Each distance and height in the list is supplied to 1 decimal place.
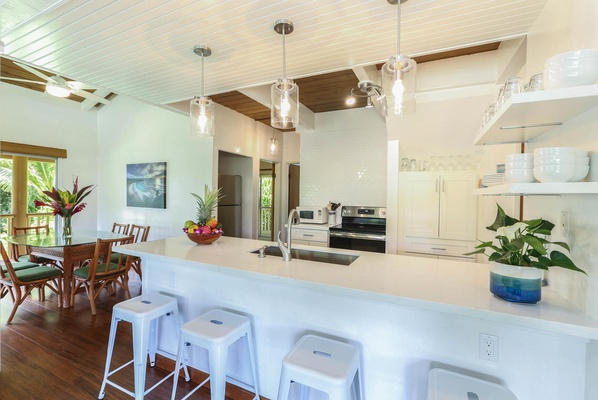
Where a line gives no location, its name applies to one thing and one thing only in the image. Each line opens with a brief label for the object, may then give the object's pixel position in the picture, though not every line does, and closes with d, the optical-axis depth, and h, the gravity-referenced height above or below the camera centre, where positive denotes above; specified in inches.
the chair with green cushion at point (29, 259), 137.8 -33.2
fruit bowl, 84.7 -12.8
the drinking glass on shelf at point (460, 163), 128.5 +18.2
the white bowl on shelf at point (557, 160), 35.9 +5.7
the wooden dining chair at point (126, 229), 169.9 -21.1
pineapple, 89.4 -3.5
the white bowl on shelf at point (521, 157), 40.9 +6.8
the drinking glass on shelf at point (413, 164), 135.0 +18.4
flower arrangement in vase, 127.7 -3.8
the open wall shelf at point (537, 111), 34.5 +14.0
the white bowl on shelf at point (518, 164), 40.6 +5.7
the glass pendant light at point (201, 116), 90.8 +28.4
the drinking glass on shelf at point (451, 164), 130.6 +18.1
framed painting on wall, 181.2 +8.7
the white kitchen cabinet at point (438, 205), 116.0 -1.9
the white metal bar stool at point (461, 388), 40.3 -29.5
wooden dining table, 117.1 -24.4
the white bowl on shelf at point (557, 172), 36.1 +4.1
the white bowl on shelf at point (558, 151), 35.9 +6.9
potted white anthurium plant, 38.8 -9.5
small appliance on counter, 171.0 -10.3
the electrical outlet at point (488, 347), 45.6 -25.3
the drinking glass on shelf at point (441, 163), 132.5 +18.8
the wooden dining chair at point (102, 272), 114.0 -34.1
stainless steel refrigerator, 198.5 -6.0
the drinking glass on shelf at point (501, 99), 49.1 +19.5
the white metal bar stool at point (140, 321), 65.1 -31.8
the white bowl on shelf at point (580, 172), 36.9 +4.2
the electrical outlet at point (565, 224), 44.0 -3.7
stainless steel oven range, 143.3 -17.8
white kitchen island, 41.9 -23.8
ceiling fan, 127.2 +53.8
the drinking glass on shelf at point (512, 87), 46.3 +20.1
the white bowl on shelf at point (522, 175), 40.7 +4.1
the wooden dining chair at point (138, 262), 151.8 -37.3
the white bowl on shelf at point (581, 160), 36.6 +5.8
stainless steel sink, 75.6 -17.1
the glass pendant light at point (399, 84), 63.1 +29.2
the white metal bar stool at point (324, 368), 43.9 -29.5
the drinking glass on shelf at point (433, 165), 134.4 +18.0
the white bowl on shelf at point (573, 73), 34.0 +16.9
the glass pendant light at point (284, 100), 74.3 +29.1
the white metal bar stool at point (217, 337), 55.9 -30.7
